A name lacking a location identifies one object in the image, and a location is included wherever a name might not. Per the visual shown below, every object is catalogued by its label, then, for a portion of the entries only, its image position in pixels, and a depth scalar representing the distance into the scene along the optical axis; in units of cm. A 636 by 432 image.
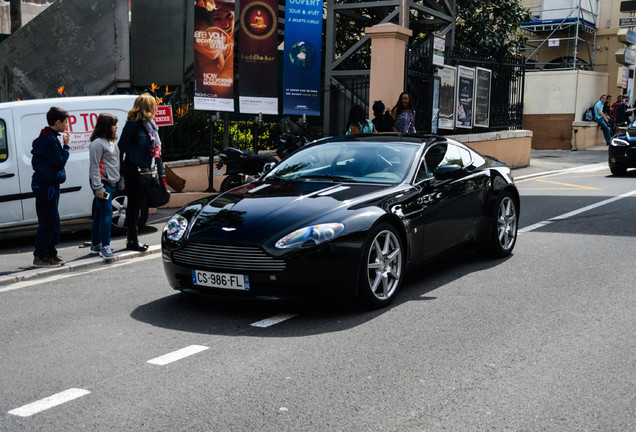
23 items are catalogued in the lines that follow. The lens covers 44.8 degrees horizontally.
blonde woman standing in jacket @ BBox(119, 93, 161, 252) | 866
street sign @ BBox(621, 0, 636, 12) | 3180
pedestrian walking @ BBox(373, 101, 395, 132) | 1442
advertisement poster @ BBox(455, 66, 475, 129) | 1936
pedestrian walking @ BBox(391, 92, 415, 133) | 1494
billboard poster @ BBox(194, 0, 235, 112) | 1336
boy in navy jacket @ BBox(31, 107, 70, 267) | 802
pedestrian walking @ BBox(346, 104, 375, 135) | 1288
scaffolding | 3181
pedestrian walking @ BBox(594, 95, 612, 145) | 2781
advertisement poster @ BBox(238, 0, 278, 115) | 1445
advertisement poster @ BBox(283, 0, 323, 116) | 1595
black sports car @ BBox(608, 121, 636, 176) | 1794
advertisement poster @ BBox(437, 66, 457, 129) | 1855
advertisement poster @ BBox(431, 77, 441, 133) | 1808
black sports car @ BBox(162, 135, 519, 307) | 577
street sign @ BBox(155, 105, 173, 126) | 1258
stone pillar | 1667
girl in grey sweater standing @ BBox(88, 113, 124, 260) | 850
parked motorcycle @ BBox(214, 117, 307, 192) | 1295
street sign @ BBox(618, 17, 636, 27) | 3156
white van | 959
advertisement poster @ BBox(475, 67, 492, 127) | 2025
